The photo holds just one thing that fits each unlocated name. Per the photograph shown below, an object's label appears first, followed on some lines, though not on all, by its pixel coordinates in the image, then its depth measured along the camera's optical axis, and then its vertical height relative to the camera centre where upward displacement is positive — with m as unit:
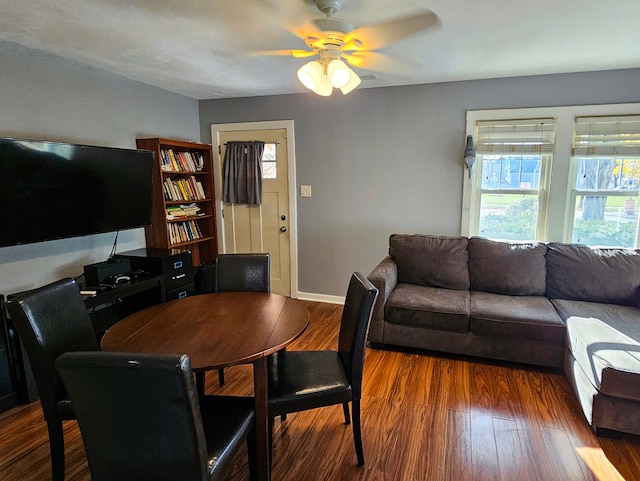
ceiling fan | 2.14 +0.90
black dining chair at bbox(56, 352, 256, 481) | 1.12 -0.72
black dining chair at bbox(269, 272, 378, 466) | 1.74 -0.93
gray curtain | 4.33 +0.14
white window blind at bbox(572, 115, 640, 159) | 3.21 +0.38
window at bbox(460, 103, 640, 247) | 3.28 +0.06
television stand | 2.76 -0.96
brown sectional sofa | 2.56 -0.92
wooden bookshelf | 3.68 -0.15
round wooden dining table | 1.55 -0.67
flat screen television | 2.38 -0.03
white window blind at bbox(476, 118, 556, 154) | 3.42 +0.42
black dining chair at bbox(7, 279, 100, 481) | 1.62 -0.69
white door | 4.33 -0.39
